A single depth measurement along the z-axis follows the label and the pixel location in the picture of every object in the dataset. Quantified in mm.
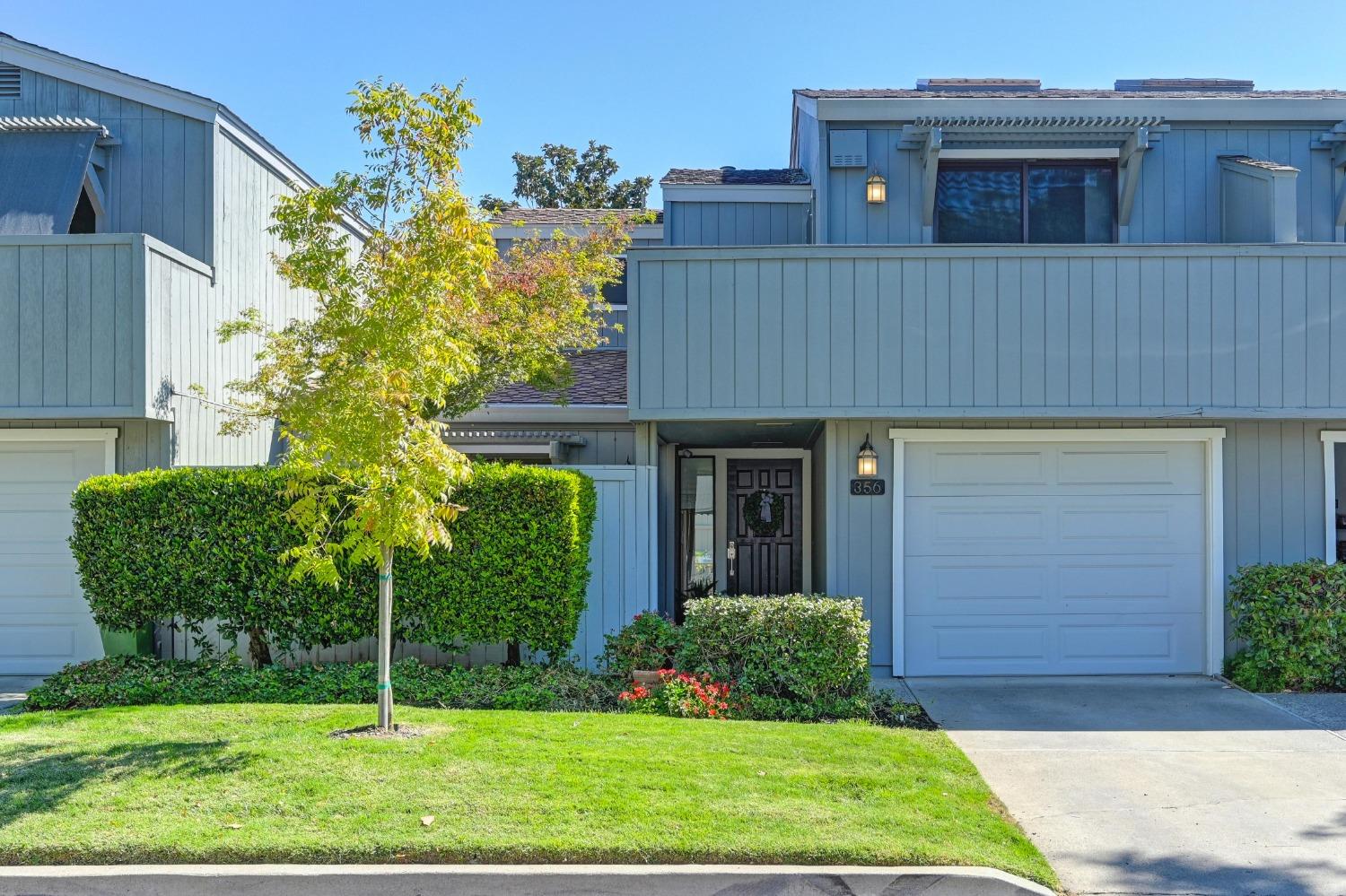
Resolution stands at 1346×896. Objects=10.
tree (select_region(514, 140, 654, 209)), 31375
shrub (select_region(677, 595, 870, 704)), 8331
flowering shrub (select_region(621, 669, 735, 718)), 7980
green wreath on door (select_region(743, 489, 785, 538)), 13977
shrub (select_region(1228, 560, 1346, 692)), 9055
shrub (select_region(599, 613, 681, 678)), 8836
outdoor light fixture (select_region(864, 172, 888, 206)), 11648
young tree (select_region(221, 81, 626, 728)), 6457
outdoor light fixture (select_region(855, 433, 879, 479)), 9852
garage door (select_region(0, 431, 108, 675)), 10039
